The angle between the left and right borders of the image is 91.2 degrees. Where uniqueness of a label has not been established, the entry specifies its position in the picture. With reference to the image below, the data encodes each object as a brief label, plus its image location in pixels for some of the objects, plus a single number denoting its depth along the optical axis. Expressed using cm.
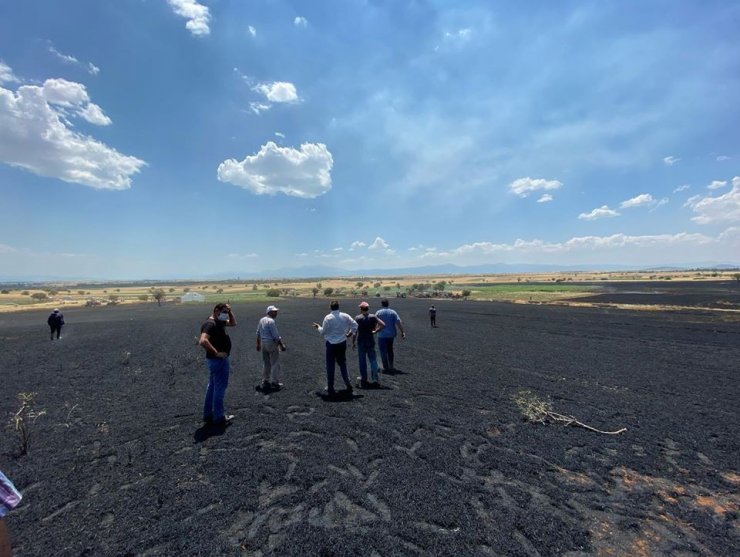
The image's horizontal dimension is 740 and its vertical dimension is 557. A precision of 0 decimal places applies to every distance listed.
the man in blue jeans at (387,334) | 1011
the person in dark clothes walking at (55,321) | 1881
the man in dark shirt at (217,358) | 602
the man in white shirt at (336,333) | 773
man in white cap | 831
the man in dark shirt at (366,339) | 878
